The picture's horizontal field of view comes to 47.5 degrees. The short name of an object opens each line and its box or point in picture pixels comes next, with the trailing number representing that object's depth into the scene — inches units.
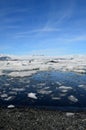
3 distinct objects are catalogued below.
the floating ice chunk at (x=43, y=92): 394.6
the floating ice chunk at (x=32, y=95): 364.3
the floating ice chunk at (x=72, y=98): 343.7
